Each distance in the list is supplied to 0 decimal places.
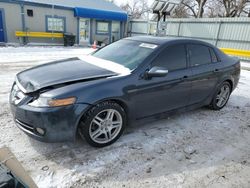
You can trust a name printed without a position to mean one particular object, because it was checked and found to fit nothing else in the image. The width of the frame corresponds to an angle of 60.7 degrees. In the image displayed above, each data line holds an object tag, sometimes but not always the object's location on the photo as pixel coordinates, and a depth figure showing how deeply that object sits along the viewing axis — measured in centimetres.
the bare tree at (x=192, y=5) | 3384
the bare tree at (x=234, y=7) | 2729
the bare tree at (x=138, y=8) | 4583
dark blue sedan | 266
